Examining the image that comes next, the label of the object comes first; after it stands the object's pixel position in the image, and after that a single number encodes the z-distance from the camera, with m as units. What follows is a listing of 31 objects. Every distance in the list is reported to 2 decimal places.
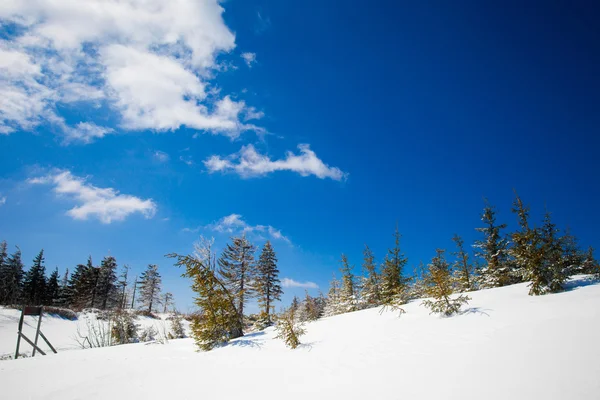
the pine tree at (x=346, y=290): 23.12
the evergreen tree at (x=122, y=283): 47.08
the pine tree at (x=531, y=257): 9.88
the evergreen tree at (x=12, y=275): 37.06
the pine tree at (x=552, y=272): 9.56
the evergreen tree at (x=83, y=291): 43.16
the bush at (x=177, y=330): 20.69
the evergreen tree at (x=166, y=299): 54.73
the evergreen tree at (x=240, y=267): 28.05
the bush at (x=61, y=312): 28.20
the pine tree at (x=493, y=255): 18.82
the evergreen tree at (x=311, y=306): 25.56
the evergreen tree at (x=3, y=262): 43.23
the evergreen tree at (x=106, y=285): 44.03
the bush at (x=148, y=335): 19.55
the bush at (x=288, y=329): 8.86
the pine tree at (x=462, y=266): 23.93
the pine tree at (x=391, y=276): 19.19
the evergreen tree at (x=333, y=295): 28.03
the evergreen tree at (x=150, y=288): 49.43
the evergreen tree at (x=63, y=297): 46.59
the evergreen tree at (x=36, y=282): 46.28
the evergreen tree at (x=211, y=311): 10.62
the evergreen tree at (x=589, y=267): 10.74
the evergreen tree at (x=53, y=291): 48.46
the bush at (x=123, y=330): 17.83
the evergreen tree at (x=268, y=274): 29.03
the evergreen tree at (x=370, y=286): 21.55
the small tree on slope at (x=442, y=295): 8.91
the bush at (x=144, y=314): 39.18
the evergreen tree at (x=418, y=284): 28.86
